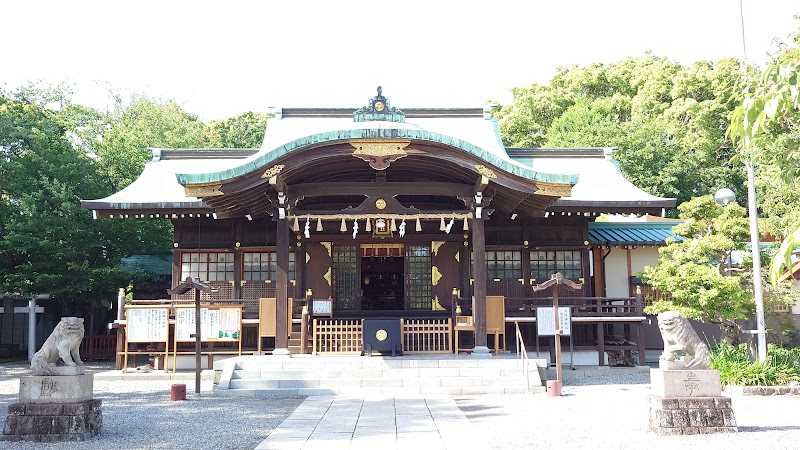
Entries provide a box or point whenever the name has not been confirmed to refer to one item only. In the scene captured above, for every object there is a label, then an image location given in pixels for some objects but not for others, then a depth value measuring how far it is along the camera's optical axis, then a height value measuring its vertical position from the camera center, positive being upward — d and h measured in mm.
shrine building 13656 +1766
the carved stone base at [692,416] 8430 -1543
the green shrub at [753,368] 12414 -1430
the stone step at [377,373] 13234 -1475
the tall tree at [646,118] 30281 +8661
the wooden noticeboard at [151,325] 15273 -537
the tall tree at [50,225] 19188 +2212
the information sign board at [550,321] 15172 -601
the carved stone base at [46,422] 8516 -1500
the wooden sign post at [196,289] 13078 +223
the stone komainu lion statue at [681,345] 8727 -686
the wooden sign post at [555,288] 12651 +118
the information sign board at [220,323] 15359 -529
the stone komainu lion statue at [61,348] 8773 -595
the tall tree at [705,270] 14000 +452
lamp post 13034 +345
